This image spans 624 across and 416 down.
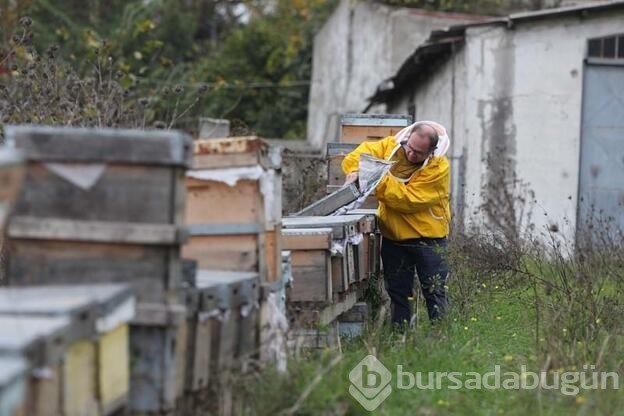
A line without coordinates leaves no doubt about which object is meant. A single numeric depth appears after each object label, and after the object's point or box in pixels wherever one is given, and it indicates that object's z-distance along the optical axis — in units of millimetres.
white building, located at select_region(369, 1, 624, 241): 29125
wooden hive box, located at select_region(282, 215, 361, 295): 14508
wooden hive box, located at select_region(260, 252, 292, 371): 11086
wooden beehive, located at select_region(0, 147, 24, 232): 7340
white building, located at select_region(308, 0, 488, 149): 45125
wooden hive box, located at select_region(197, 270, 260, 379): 9937
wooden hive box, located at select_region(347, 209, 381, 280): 16328
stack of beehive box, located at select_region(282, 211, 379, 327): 13914
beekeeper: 16187
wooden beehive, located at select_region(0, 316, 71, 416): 6957
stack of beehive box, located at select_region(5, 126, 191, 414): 8773
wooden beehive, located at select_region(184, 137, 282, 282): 10828
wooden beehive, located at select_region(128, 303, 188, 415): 8961
